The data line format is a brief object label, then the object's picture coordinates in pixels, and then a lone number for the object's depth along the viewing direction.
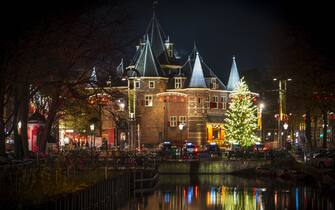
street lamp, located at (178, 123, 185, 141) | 116.05
